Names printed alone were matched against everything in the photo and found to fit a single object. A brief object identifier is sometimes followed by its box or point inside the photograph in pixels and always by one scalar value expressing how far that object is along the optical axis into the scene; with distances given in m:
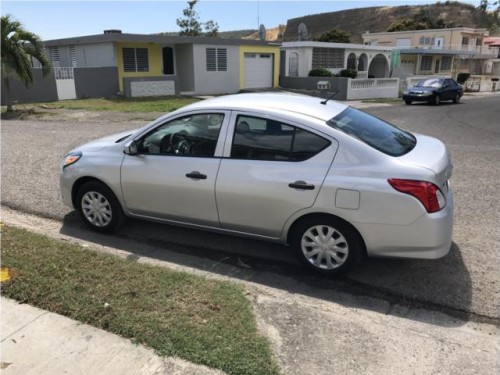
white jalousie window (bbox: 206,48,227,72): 24.94
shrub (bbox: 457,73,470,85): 41.47
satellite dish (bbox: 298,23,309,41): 34.56
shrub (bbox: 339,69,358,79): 30.24
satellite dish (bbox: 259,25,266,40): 33.51
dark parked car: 23.84
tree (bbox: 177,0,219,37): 43.73
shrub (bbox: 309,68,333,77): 28.39
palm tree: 15.42
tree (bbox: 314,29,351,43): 61.94
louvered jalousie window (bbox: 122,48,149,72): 23.05
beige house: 45.16
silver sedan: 3.71
